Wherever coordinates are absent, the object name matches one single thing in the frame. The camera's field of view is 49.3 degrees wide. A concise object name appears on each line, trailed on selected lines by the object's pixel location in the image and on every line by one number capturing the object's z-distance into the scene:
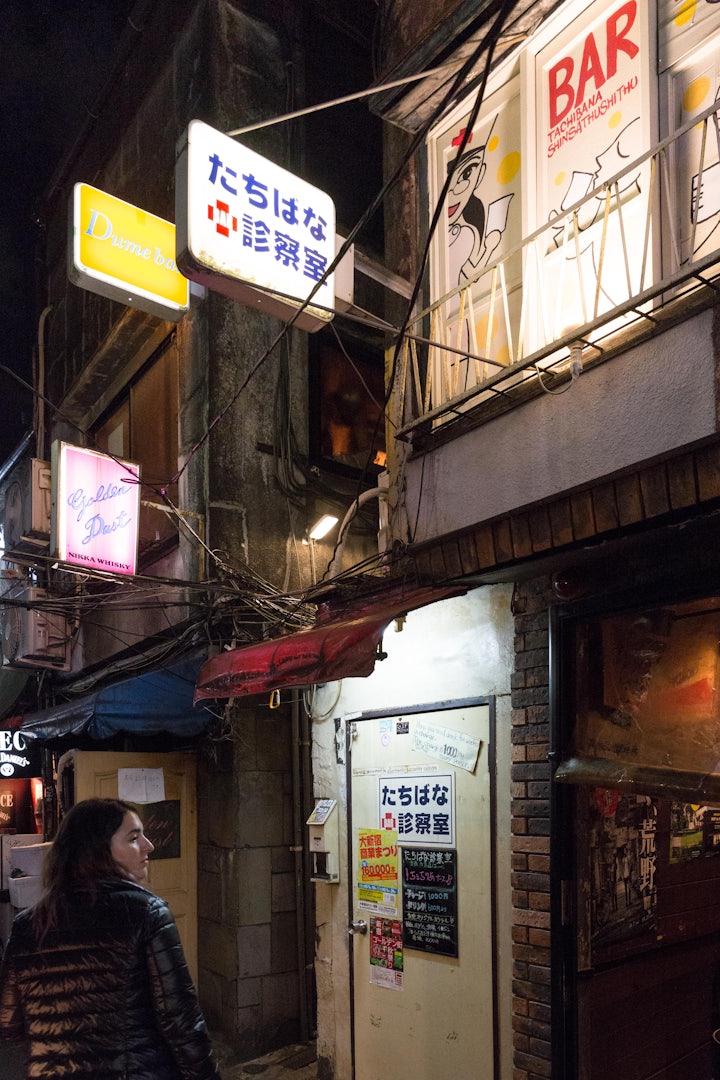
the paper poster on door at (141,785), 8.88
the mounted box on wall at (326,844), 7.12
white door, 5.69
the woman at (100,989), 3.09
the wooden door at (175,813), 8.84
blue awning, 8.10
